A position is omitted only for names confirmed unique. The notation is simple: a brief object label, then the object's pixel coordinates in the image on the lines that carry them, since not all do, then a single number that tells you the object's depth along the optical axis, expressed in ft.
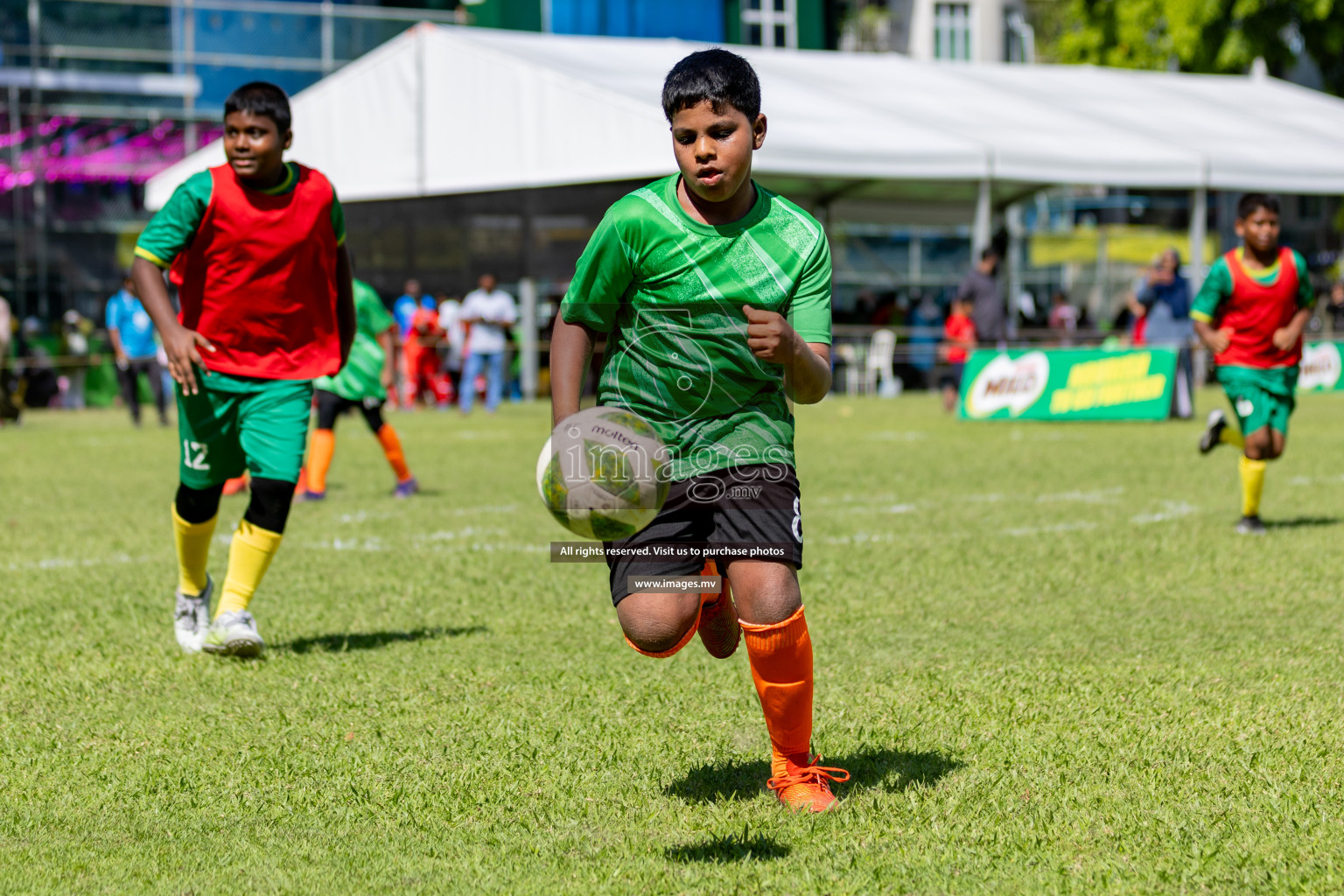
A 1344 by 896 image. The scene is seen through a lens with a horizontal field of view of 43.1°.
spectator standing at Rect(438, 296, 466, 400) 83.56
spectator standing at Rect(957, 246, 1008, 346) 69.46
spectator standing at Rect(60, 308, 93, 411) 84.99
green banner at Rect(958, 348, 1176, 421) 64.59
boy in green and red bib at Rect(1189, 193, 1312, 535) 31.37
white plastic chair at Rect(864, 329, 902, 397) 89.25
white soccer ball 11.82
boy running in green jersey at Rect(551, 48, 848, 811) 13.20
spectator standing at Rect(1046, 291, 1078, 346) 101.36
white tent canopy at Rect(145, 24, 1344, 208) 74.43
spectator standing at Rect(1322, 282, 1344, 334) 104.58
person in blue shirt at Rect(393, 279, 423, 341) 84.28
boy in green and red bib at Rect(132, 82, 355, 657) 19.77
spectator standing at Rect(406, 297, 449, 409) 84.12
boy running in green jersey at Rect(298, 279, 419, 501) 37.91
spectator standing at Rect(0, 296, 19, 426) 67.36
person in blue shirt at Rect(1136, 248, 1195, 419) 71.46
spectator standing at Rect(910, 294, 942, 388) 93.04
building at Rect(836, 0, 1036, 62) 185.16
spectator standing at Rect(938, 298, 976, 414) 72.43
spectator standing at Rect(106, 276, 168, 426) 69.10
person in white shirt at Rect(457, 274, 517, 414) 75.00
